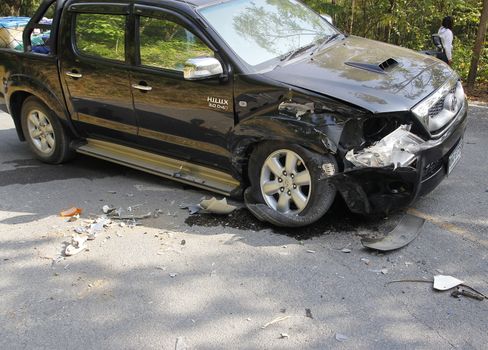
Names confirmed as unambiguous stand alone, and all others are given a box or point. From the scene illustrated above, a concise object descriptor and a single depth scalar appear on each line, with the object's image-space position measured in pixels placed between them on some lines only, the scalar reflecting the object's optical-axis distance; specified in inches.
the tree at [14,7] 647.1
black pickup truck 149.7
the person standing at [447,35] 364.5
